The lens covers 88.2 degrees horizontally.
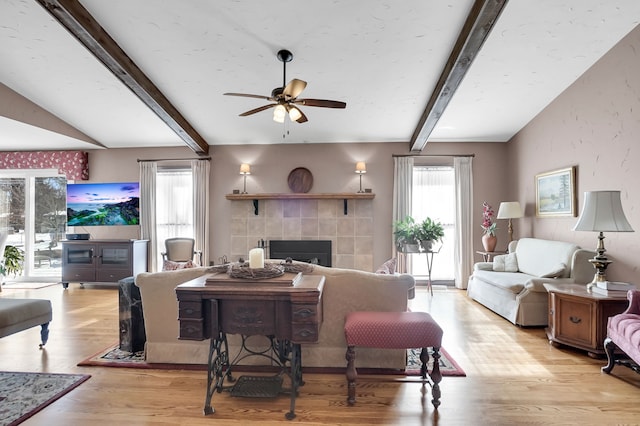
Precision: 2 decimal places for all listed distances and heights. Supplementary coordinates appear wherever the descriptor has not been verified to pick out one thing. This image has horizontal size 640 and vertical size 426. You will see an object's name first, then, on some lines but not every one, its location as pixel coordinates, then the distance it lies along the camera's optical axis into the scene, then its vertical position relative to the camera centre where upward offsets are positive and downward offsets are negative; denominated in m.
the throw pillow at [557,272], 3.57 -0.58
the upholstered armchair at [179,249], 5.37 -0.46
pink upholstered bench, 2.05 -0.74
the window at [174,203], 5.94 +0.32
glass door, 6.07 +0.10
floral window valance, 5.91 +1.09
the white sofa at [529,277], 3.48 -0.71
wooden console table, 1.80 -0.50
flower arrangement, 5.07 -0.05
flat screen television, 5.84 +0.31
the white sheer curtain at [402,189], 5.61 +0.51
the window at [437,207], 5.70 +0.21
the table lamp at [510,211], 4.86 +0.11
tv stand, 5.37 -0.64
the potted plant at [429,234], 4.82 -0.22
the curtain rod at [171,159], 5.87 +1.11
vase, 5.04 -0.36
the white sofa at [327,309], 2.43 -0.68
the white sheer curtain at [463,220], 5.52 -0.02
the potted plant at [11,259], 5.60 -0.64
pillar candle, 2.03 -0.24
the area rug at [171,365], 2.50 -1.14
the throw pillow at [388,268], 2.77 -0.42
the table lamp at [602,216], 2.67 +0.01
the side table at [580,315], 2.67 -0.83
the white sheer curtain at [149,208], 5.85 +0.24
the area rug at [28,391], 1.97 -1.14
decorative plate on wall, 5.71 +0.69
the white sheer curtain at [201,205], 5.78 +0.28
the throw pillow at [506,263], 4.53 -0.62
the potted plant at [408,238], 4.86 -0.28
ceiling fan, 2.84 +1.09
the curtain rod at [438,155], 5.62 +1.10
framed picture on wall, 4.00 +0.33
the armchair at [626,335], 2.12 -0.80
